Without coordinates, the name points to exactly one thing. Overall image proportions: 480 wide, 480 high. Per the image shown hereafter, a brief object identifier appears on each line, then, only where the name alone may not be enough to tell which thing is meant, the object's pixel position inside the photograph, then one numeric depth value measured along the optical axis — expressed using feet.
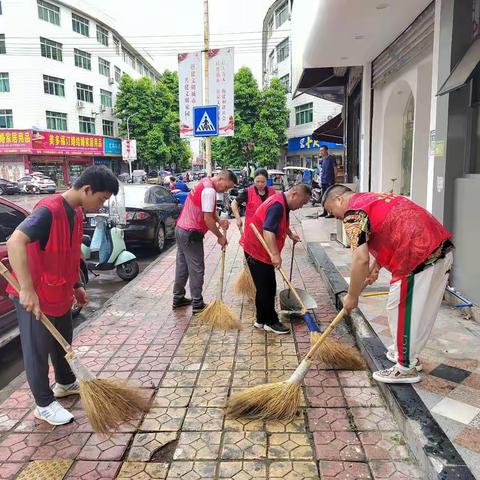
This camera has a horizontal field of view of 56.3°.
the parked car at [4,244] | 13.28
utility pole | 32.09
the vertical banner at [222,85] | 31.14
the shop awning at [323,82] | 32.65
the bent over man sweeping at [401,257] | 8.99
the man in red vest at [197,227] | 15.85
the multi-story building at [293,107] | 101.50
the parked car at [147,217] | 27.76
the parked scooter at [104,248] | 21.33
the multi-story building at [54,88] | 97.19
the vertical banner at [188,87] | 31.01
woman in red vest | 18.80
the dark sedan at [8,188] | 86.69
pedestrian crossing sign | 29.50
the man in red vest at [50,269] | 8.70
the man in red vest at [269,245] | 13.23
